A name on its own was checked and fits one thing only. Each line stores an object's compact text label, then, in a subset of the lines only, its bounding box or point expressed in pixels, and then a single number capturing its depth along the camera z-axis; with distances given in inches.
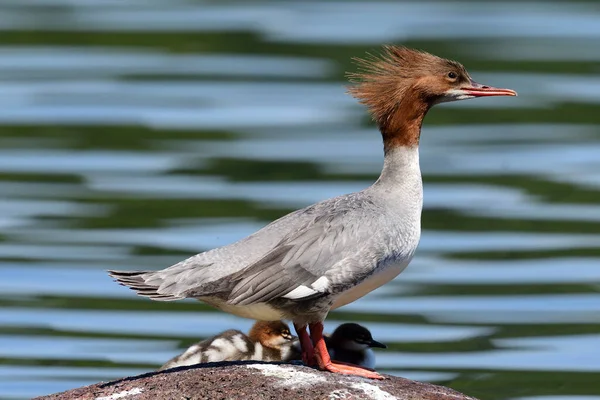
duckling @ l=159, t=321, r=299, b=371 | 676.7
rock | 534.9
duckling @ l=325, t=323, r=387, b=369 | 703.1
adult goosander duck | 567.8
